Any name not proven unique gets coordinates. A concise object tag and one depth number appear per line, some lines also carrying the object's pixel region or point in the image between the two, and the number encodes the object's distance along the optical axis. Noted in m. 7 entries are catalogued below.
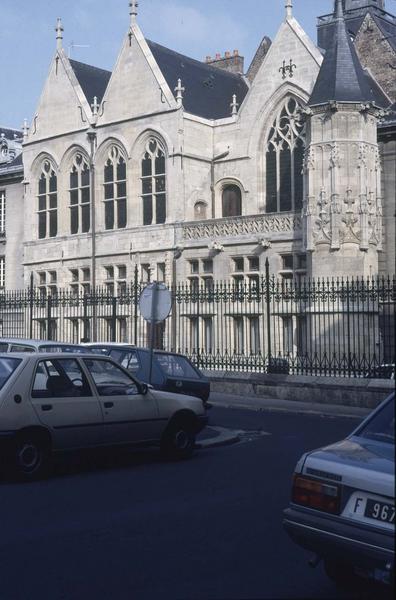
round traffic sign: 16.19
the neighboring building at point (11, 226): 45.97
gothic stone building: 31.28
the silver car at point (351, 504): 5.23
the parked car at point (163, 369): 17.44
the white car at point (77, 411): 10.59
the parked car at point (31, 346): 13.03
